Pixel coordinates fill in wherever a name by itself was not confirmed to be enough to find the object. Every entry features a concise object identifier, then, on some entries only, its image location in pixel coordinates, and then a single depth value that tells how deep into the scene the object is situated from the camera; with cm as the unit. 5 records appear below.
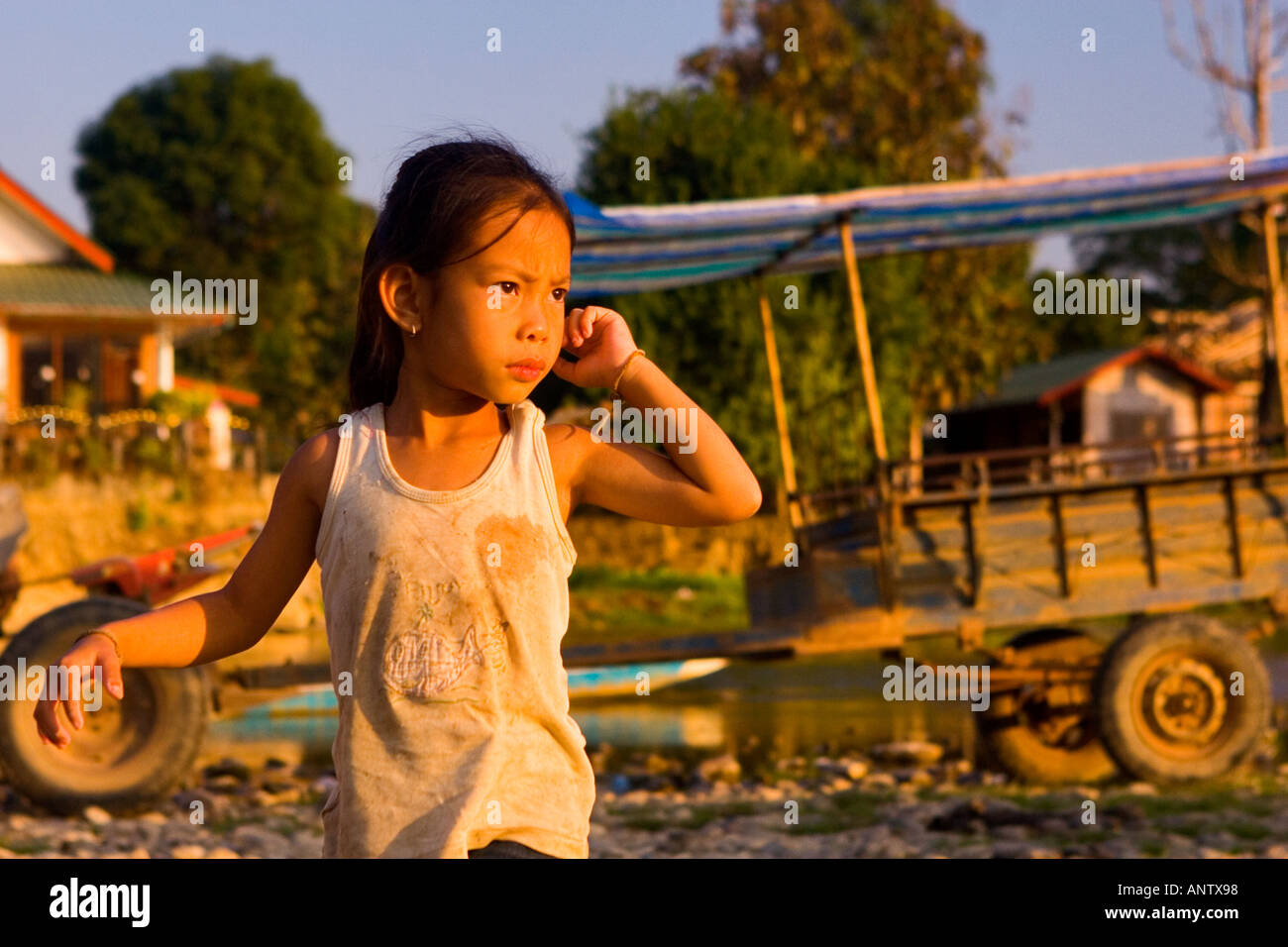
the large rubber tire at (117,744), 784
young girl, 215
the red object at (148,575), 983
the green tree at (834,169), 2514
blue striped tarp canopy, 856
